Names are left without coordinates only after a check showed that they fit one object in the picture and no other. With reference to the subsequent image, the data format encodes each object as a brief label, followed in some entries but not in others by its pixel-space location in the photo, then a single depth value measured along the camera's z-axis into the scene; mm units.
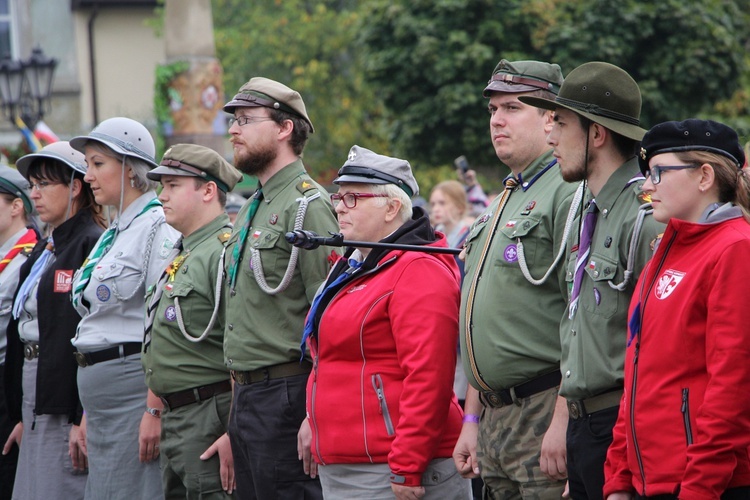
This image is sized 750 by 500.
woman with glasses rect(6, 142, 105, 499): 12734
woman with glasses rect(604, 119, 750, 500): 6723
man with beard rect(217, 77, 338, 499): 10492
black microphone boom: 8766
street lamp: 28109
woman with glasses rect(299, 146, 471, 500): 8930
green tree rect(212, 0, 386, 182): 49875
